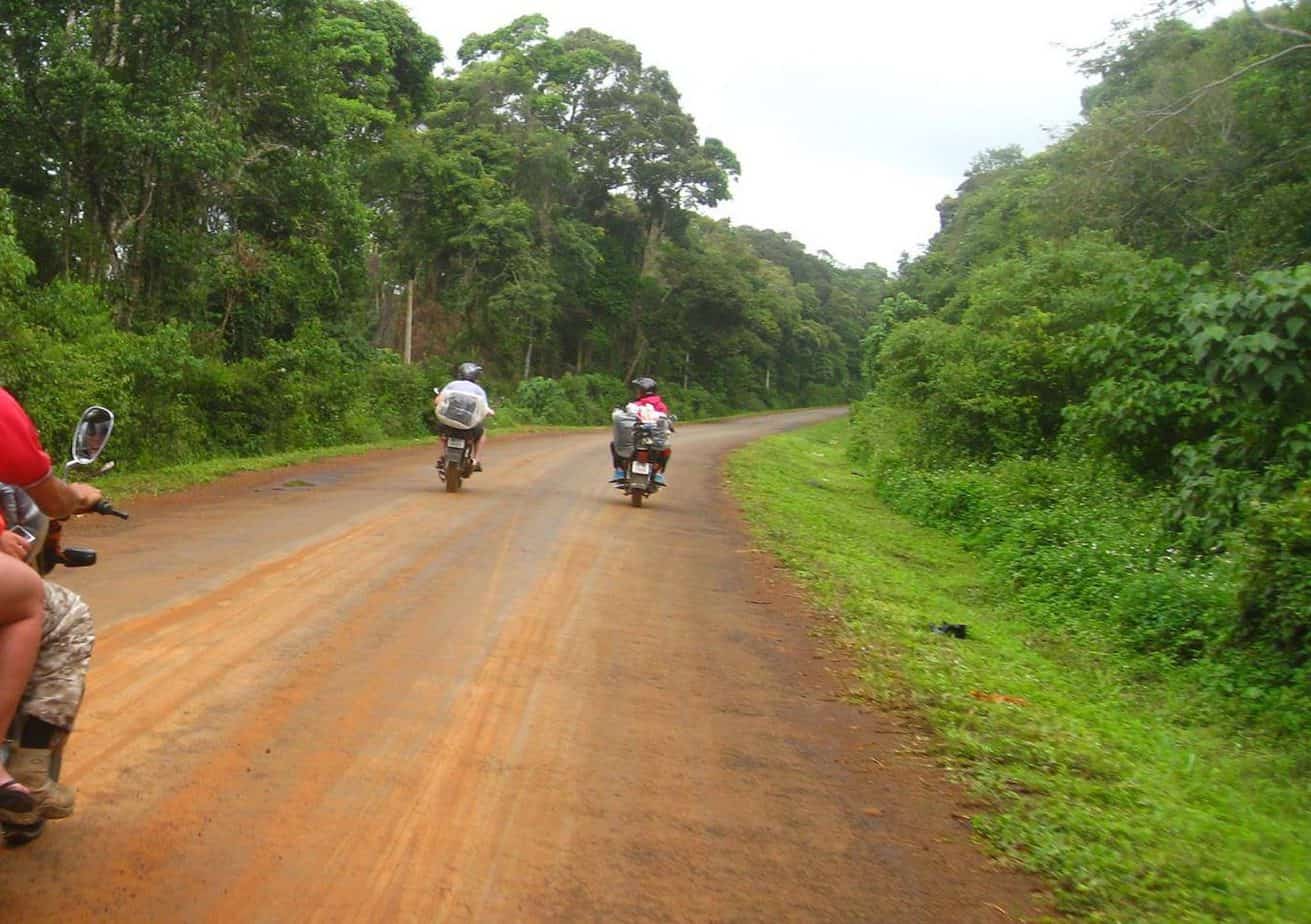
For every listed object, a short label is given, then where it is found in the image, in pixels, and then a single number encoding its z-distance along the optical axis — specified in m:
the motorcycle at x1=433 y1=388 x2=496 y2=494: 14.17
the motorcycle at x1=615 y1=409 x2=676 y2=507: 14.75
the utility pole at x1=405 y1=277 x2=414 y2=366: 33.78
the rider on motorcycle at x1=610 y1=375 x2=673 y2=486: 15.22
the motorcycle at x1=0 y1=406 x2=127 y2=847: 3.40
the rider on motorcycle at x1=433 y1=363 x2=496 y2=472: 14.28
